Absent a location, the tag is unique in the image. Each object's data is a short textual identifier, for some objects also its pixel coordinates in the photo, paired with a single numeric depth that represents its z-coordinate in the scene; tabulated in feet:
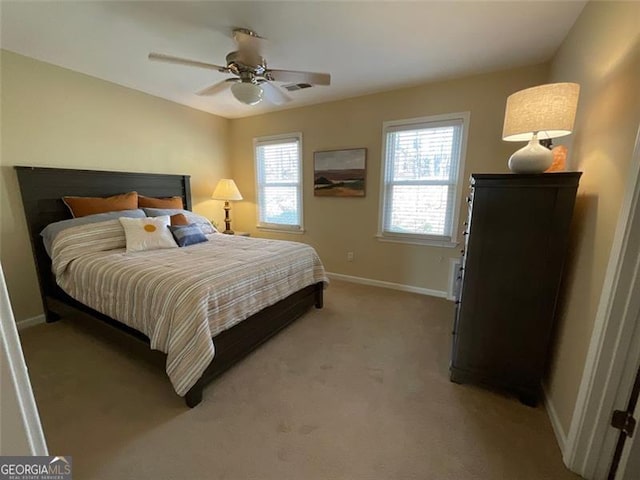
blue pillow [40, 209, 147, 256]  8.05
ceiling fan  6.40
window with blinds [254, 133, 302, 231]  13.24
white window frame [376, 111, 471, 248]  9.62
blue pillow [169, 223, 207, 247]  8.96
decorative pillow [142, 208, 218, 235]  9.90
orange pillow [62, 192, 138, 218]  8.70
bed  5.93
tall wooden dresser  4.84
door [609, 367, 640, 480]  3.66
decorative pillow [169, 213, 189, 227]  9.71
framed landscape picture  11.57
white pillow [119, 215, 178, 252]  8.11
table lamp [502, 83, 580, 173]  4.56
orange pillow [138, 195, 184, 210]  10.51
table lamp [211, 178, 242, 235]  13.02
